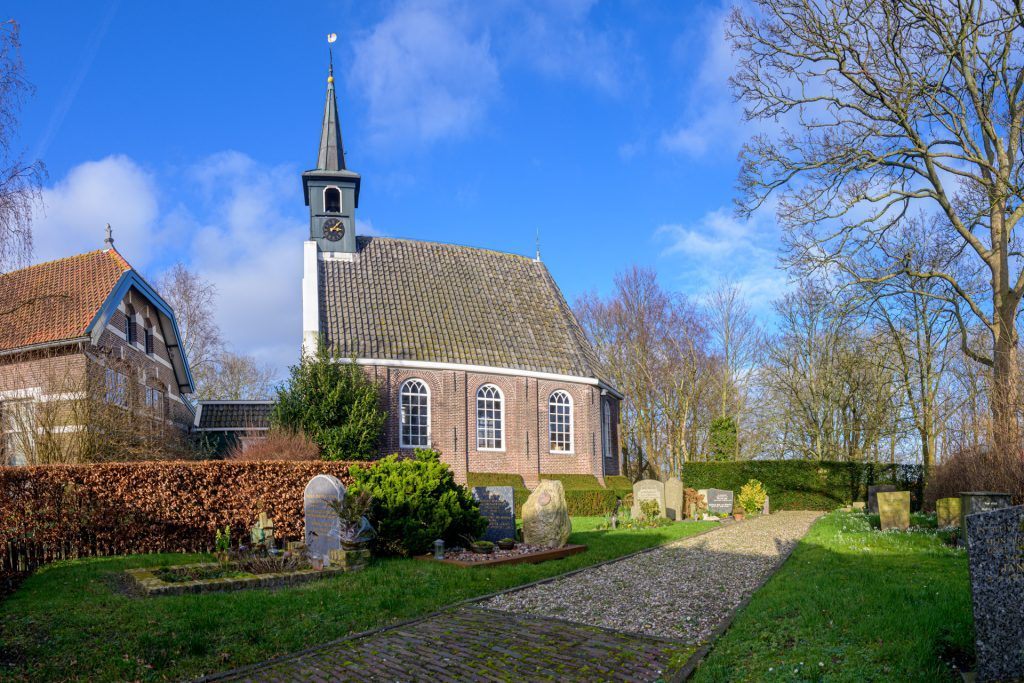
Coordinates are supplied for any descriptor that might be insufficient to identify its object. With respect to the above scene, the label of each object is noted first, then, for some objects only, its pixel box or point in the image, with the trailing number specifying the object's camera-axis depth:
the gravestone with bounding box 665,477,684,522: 22.67
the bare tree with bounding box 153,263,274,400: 38.34
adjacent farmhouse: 16.53
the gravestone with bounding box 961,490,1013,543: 11.52
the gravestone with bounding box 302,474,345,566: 12.45
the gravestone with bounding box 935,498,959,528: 14.83
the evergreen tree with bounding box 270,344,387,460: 24.03
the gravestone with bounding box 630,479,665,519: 21.17
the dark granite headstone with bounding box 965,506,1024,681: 5.19
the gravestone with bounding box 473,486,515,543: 15.46
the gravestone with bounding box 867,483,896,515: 21.52
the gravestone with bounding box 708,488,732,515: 24.12
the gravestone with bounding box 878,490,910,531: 16.30
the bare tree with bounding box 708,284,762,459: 39.97
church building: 27.58
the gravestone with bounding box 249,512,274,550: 13.33
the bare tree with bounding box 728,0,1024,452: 16.98
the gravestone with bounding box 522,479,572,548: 14.40
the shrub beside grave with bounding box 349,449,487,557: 13.65
